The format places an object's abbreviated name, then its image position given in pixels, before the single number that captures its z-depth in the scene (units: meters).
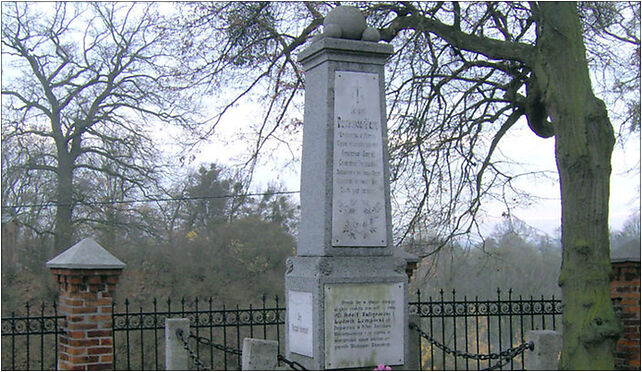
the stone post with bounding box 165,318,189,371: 7.23
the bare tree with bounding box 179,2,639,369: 9.87
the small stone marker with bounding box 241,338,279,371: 4.90
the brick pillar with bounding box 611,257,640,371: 8.28
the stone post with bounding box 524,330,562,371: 5.86
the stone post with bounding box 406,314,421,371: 6.42
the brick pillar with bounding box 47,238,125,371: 6.89
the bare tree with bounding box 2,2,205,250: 16.41
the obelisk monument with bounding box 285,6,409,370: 5.63
